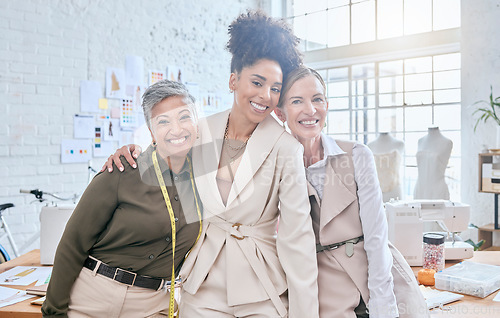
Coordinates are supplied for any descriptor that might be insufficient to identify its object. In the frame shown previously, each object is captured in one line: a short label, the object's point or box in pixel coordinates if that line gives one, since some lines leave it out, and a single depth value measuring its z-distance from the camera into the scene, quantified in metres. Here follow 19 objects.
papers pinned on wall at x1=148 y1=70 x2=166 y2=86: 6.09
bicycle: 3.43
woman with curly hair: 1.55
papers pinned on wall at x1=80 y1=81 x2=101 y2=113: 5.26
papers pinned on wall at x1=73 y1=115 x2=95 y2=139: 5.18
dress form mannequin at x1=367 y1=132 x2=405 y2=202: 5.31
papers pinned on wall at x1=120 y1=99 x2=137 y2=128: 5.70
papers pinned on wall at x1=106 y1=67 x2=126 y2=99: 5.55
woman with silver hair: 1.66
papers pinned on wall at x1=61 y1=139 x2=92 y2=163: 5.10
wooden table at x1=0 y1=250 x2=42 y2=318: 1.83
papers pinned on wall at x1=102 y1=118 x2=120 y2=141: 5.49
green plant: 4.91
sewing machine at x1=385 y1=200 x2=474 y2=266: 2.29
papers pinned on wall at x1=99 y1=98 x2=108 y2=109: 5.45
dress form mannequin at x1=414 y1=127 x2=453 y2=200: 5.07
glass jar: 2.20
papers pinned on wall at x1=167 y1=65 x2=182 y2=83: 6.38
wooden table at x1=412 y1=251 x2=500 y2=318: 1.74
